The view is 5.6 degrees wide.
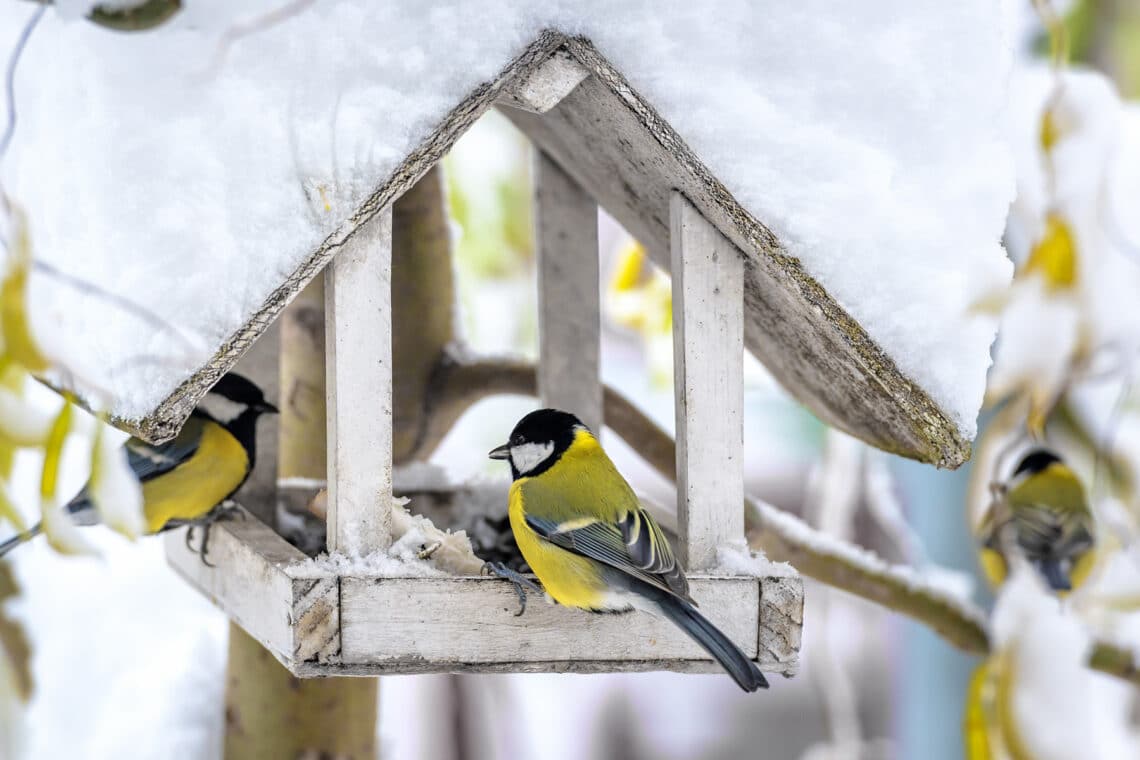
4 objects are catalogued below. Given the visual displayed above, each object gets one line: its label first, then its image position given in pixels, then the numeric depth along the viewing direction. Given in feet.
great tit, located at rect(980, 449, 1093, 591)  17.49
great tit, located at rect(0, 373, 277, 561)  16.44
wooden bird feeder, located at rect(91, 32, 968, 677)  15.84
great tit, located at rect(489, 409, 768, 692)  15.86
